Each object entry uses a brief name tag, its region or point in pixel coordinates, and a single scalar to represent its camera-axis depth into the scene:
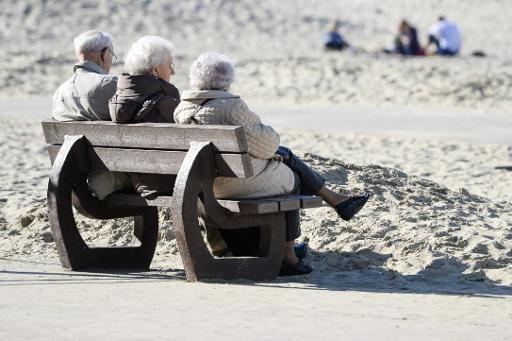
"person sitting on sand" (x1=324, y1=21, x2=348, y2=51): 48.94
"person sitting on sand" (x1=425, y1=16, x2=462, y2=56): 47.87
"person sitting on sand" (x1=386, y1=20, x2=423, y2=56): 46.97
